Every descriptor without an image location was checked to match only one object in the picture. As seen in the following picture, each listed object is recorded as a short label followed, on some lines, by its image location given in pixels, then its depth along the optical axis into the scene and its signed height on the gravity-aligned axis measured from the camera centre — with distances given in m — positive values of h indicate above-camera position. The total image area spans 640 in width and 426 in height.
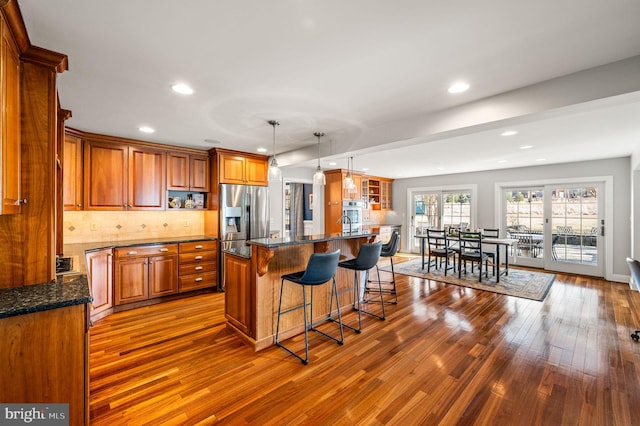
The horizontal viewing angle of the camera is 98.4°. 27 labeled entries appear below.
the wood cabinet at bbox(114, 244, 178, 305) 3.61 -0.82
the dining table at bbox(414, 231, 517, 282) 4.98 -0.53
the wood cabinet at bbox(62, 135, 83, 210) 3.42 +0.49
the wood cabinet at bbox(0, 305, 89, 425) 1.29 -0.73
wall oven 6.89 +0.02
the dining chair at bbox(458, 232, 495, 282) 5.09 -0.74
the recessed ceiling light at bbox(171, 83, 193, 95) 2.33 +1.08
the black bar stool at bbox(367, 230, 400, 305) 4.08 -0.56
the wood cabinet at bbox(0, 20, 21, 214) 1.34 +0.47
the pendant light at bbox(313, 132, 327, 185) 3.43 +0.43
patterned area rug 4.45 -1.25
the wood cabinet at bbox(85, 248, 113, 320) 3.19 -0.82
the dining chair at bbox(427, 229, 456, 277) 5.61 -0.79
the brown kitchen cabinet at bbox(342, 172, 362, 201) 6.91 +0.51
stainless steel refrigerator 4.51 -0.04
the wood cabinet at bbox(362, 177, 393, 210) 8.38 +0.62
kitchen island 2.66 -0.79
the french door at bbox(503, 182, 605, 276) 5.58 -0.28
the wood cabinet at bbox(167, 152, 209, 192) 4.37 +0.67
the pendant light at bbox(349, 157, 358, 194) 3.86 +0.35
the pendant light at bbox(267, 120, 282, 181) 3.14 +0.49
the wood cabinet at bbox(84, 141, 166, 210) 3.71 +0.51
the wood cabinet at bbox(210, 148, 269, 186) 4.57 +0.79
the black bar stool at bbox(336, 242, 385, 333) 3.04 -0.53
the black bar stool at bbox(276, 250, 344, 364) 2.48 -0.57
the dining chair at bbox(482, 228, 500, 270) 5.34 -0.54
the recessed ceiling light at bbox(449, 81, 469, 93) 2.26 +1.05
